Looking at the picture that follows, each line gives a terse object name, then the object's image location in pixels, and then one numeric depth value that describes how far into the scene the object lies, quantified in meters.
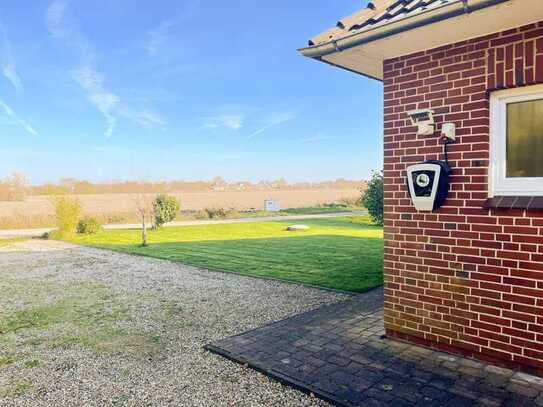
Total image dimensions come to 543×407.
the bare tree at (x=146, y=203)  19.52
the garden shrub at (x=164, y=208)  19.50
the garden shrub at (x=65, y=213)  16.95
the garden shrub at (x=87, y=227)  17.95
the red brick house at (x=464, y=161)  3.41
